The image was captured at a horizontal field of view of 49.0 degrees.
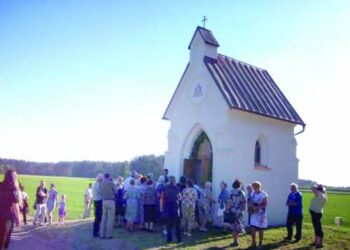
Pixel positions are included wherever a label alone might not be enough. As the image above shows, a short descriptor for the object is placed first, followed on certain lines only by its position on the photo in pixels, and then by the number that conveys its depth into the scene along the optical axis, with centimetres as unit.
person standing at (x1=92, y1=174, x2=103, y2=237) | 1402
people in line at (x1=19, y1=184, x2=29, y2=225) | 1803
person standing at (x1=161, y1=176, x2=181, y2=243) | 1300
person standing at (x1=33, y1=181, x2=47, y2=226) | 1761
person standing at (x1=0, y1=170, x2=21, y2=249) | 1009
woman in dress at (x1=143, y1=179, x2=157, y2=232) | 1492
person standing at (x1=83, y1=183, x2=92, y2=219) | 2105
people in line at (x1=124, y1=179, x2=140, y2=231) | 1510
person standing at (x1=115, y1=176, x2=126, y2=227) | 1596
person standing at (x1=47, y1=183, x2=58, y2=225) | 1814
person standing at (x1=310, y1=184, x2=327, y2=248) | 1335
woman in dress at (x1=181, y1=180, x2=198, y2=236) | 1417
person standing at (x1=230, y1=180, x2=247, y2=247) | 1273
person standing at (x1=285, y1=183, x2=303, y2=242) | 1423
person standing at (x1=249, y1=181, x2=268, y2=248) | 1225
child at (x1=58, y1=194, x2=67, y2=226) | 1845
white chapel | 1697
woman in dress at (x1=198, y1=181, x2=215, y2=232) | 1531
